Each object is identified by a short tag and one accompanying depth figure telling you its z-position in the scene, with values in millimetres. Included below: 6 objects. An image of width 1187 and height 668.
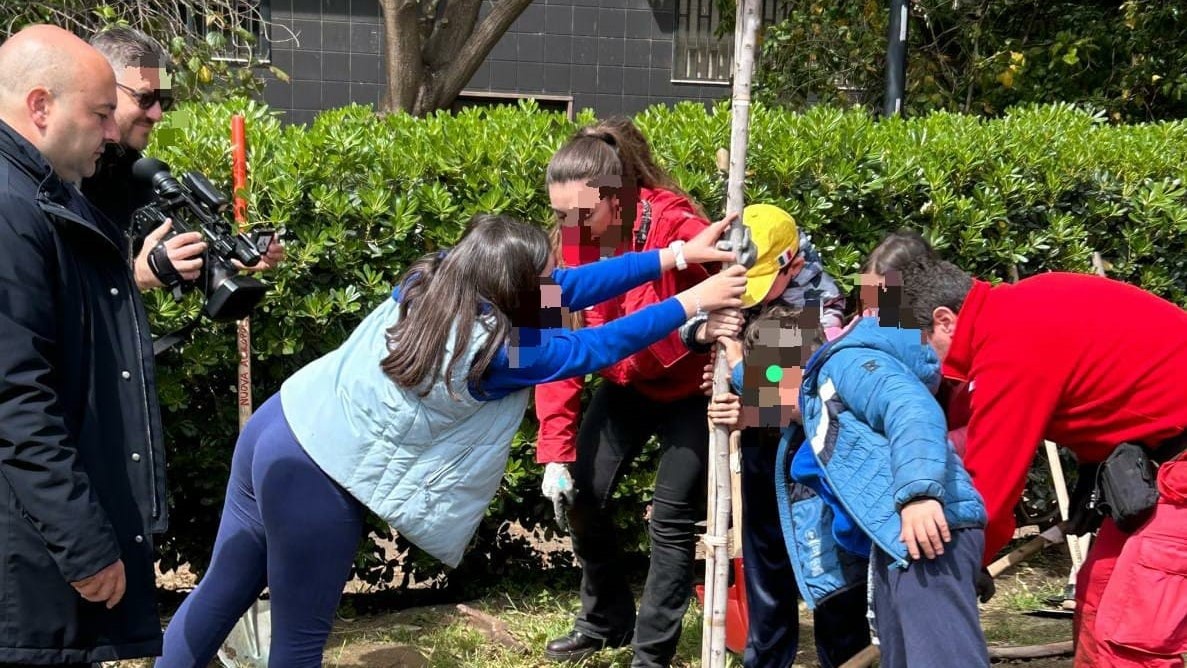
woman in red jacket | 3945
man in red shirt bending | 3166
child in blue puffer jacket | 2922
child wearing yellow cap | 3646
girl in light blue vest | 3053
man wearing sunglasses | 3668
